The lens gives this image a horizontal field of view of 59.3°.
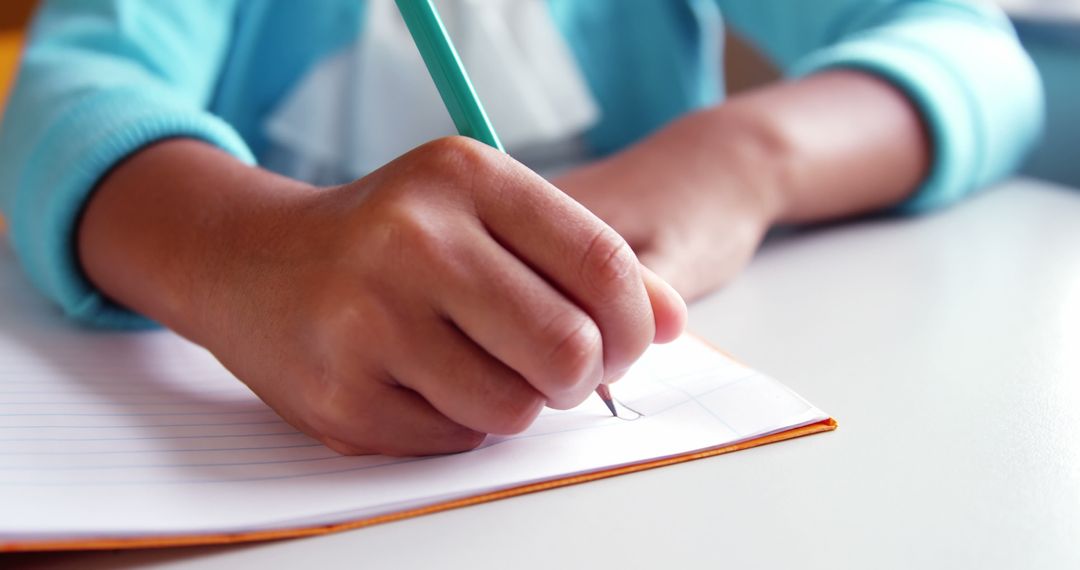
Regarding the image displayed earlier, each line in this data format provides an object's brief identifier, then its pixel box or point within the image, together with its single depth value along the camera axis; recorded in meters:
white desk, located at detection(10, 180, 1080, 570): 0.23
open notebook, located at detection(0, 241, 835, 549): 0.23
